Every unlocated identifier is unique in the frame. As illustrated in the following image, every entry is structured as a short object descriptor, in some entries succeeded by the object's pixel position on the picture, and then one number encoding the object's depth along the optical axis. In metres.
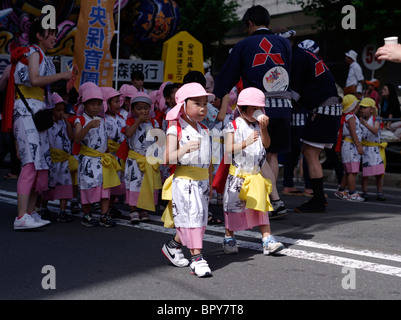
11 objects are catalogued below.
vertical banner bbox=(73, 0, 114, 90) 12.05
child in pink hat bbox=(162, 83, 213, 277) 4.53
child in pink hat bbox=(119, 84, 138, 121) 7.85
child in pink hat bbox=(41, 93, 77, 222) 6.78
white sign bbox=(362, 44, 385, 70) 17.10
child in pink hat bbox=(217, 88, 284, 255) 4.96
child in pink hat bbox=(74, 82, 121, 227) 6.36
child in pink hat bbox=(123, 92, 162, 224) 6.51
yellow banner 15.89
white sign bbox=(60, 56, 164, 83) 14.88
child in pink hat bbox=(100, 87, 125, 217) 6.96
